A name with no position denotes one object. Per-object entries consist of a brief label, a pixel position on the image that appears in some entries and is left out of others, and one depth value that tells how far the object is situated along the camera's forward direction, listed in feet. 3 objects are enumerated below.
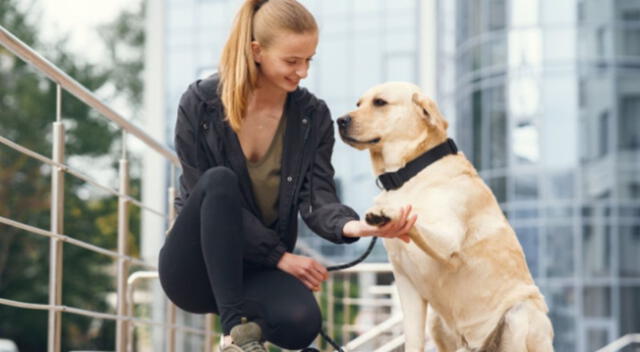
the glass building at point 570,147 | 50.93
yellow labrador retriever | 10.79
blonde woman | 8.64
